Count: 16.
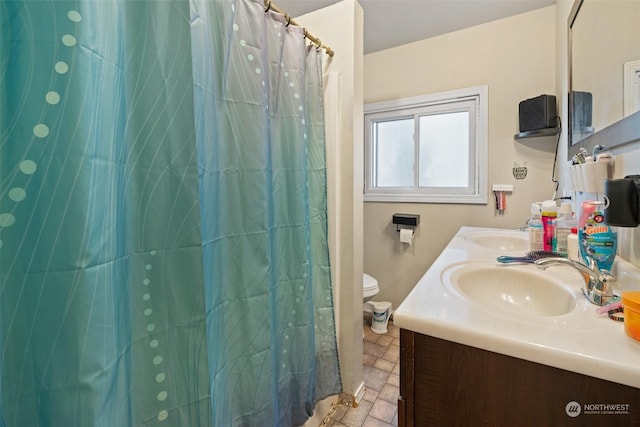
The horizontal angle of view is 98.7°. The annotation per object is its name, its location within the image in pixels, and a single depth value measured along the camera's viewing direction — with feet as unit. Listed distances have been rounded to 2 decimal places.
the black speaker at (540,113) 5.75
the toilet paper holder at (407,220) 7.56
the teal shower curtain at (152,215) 1.55
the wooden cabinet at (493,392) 1.61
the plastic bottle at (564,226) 3.51
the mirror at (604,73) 2.42
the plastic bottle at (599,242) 2.37
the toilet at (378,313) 7.47
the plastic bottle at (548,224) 3.89
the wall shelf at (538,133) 5.75
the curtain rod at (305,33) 3.31
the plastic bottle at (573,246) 3.27
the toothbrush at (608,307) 1.99
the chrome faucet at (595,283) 2.19
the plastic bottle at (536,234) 3.93
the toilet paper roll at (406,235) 7.59
